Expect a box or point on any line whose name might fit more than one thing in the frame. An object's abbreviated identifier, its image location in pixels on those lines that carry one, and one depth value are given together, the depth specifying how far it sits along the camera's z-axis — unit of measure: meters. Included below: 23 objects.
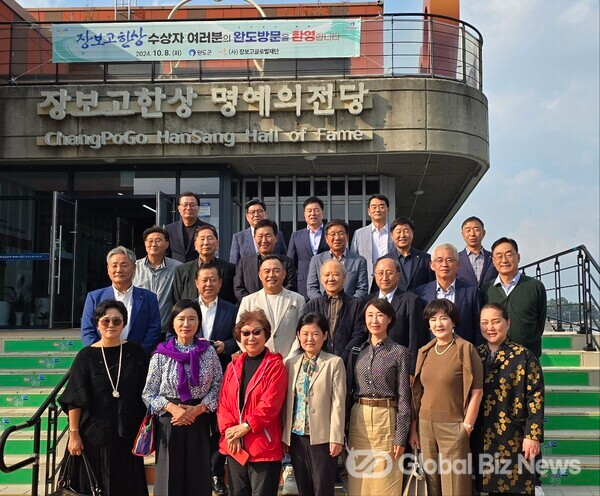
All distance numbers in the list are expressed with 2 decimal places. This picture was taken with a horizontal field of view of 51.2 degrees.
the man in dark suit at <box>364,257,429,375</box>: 4.68
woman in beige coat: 4.09
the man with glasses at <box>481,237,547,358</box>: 5.10
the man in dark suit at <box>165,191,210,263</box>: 6.43
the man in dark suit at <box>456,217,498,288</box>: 5.87
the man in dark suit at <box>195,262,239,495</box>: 4.85
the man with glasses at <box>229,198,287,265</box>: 6.12
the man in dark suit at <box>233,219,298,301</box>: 5.47
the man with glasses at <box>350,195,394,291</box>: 6.06
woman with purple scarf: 4.21
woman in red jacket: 4.05
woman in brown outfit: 4.14
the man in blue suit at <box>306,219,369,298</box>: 5.35
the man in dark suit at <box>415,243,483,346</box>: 4.95
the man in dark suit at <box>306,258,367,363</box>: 4.59
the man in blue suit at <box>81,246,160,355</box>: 4.93
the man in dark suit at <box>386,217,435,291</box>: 5.61
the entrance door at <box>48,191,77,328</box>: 10.85
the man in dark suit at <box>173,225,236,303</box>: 5.44
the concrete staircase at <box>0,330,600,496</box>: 5.70
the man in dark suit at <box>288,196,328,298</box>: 6.08
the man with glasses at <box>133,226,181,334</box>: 5.59
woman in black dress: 4.32
